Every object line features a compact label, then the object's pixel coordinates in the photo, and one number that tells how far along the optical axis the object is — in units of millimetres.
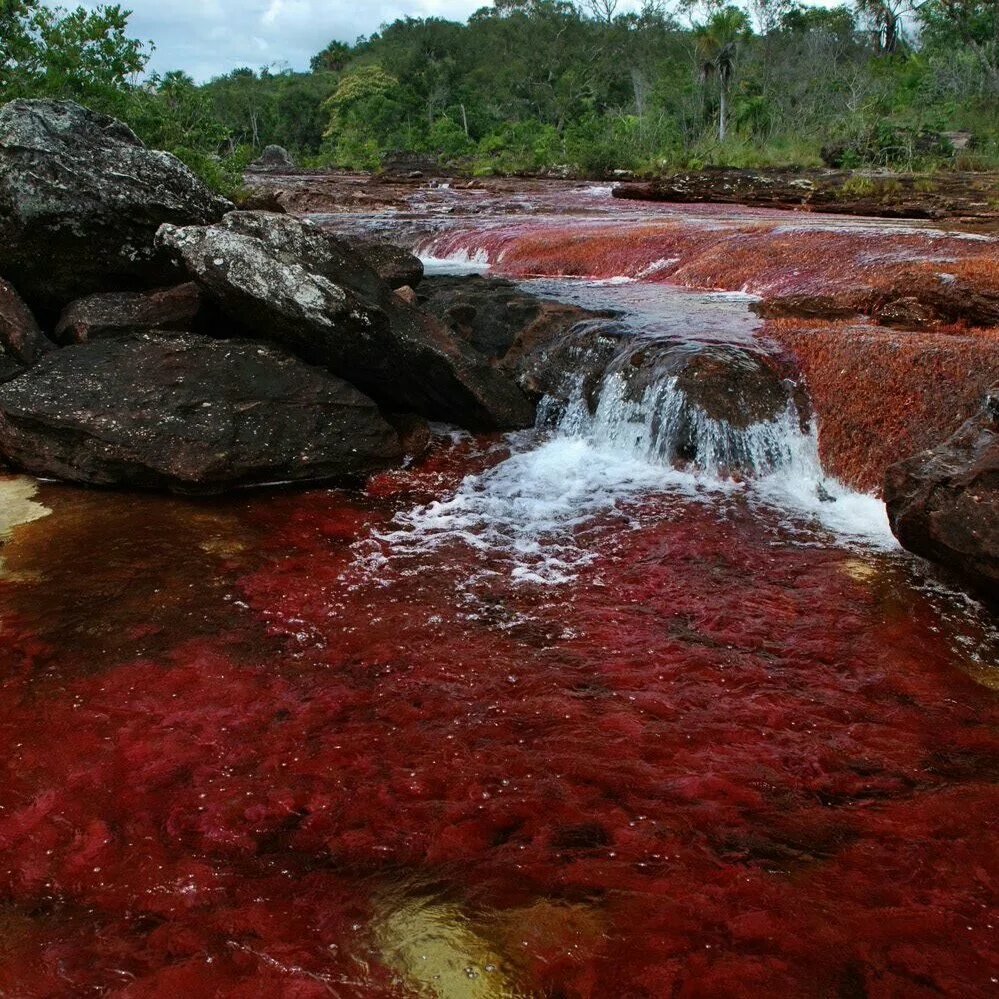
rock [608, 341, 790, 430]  7309
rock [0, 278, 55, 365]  7188
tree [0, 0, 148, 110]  12203
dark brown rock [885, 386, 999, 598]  4719
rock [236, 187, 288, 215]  12323
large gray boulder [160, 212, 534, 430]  7062
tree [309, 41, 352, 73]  96625
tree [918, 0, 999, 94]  33500
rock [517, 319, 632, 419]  8406
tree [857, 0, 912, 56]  44562
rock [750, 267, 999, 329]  8508
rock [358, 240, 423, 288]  10430
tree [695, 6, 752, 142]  38406
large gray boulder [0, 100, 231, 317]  7391
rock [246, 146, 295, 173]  52262
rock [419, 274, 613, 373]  9469
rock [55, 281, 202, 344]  7379
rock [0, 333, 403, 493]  6383
